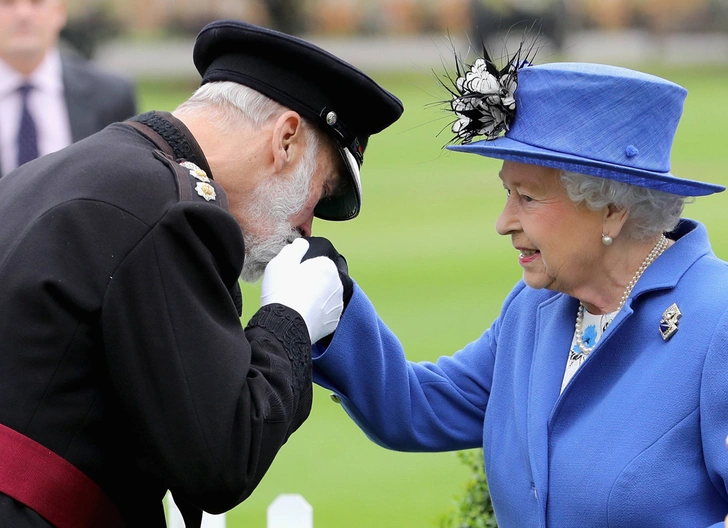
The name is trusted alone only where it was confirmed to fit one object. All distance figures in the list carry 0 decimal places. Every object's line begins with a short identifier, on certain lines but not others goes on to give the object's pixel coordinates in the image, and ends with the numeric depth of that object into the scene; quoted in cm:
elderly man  482
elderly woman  547
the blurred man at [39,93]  1391
